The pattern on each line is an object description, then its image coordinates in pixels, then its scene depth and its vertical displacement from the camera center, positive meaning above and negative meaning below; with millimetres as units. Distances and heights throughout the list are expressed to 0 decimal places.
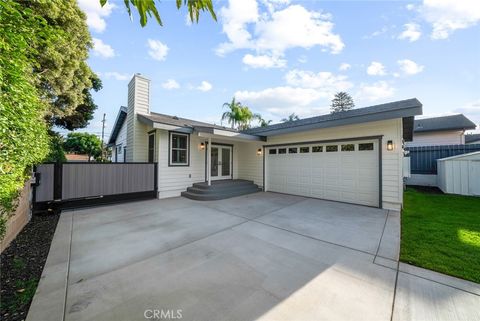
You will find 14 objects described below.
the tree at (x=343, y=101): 30547 +9828
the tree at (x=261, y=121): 19703 +4533
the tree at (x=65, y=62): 6887 +3977
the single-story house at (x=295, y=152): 6414 +534
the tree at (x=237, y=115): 18094 +4582
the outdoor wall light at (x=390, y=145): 6305 +623
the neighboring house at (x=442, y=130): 16828 +3010
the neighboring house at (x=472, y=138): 22328 +3026
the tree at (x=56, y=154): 7920 +419
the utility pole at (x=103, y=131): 24709 +4078
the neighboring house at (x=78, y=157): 26286 +943
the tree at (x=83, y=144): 24953 +2521
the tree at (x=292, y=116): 25422 +6200
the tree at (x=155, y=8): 1185 +979
